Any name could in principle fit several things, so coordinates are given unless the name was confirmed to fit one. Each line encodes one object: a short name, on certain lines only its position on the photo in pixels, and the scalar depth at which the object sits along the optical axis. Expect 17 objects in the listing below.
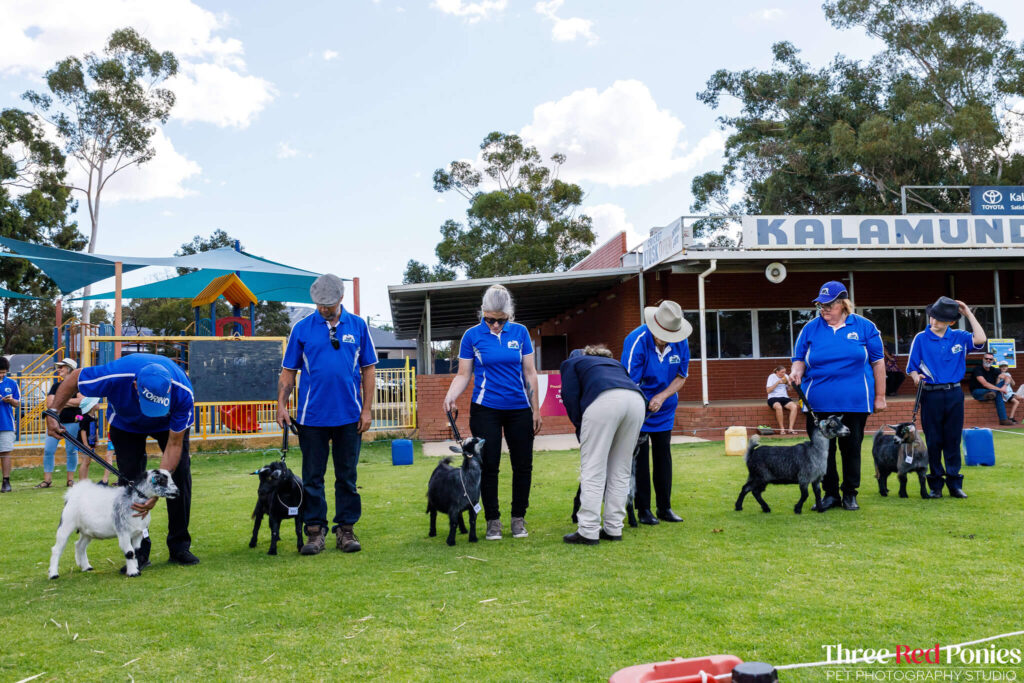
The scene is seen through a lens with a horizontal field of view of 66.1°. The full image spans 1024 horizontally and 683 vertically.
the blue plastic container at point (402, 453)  11.05
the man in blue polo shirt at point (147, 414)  4.55
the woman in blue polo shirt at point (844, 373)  6.16
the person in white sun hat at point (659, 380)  5.81
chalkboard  13.94
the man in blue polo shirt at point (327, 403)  5.18
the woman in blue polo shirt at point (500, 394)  5.47
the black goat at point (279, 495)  5.21
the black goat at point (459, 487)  5.29
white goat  4.60
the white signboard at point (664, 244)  15.07
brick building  16.02
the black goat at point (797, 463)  6.14
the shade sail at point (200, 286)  16.61
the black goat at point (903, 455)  6.81
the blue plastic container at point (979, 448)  8.97
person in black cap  6.83
